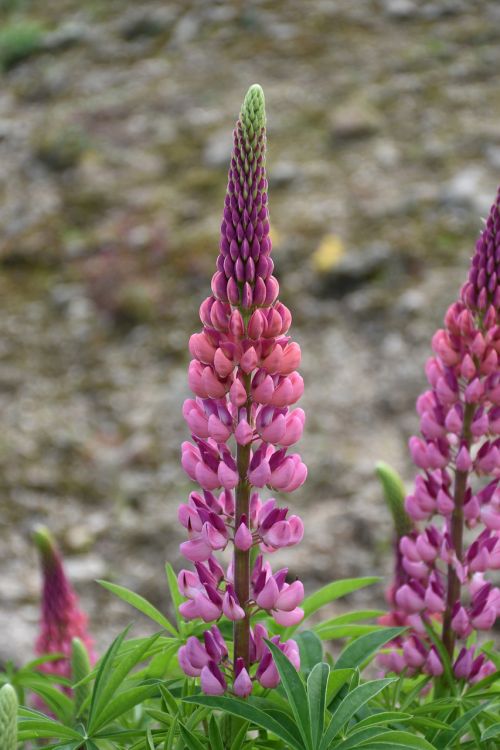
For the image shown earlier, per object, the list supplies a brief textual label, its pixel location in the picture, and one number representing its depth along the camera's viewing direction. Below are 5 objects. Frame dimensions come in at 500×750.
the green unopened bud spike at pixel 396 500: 1.16
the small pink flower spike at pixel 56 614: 1.33
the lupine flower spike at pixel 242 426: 0.99
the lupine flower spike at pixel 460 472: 1.07
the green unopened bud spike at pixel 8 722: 0.93
